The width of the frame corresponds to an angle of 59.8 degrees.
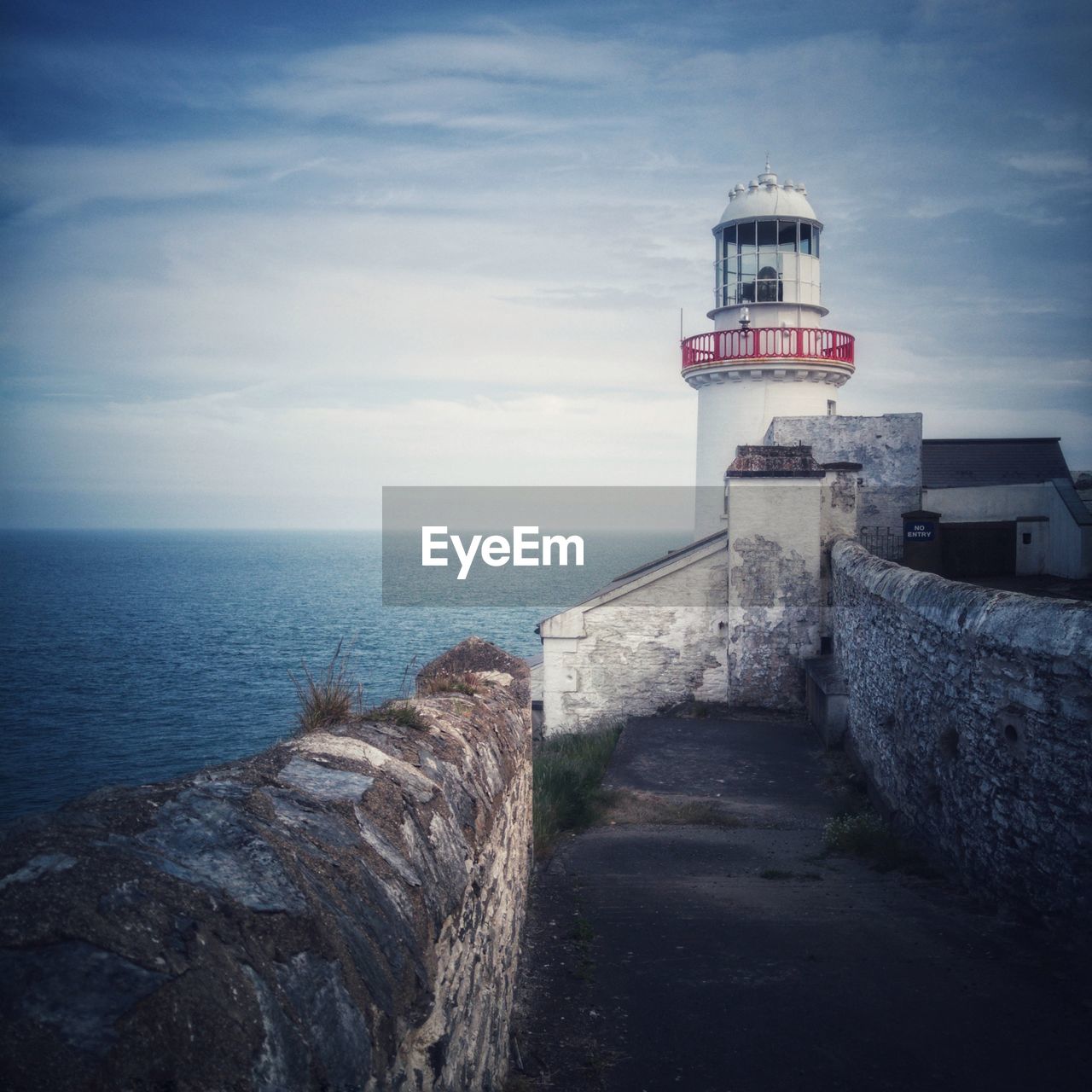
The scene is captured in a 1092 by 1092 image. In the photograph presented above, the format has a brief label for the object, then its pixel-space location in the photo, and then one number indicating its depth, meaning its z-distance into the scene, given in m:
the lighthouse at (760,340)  20.98
